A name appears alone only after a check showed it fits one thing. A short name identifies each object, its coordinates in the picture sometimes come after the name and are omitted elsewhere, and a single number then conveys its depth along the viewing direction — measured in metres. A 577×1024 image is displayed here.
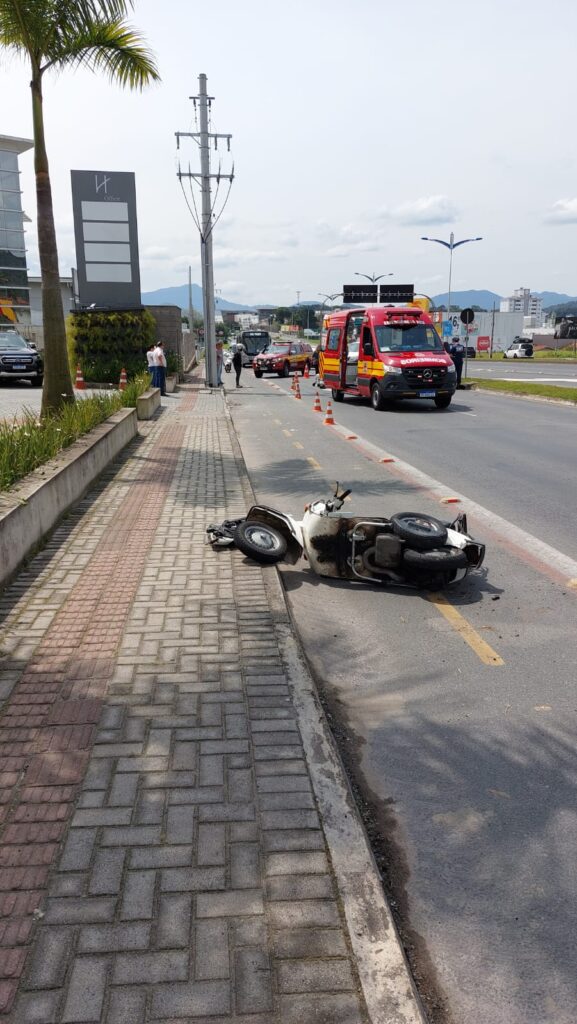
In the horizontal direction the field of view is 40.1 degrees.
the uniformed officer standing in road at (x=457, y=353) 26.81
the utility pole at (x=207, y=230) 30.52
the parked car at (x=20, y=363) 27.03
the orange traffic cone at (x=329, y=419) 18.45
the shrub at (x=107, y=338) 29.31
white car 67.69
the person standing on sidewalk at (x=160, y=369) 25.31
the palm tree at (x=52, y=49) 11.74
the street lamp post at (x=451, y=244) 44.75
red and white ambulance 20.86
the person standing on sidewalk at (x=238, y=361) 34.00
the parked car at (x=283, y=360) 42.16
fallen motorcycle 6.11
